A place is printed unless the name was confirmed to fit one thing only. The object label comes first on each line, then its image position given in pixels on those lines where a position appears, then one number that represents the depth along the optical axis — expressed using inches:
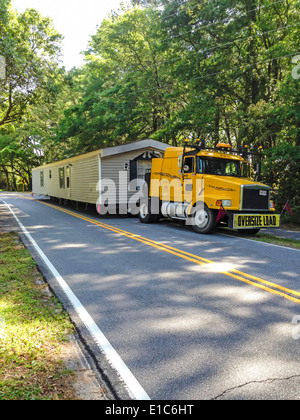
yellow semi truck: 433.1
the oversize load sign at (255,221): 418.1
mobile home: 671.8
